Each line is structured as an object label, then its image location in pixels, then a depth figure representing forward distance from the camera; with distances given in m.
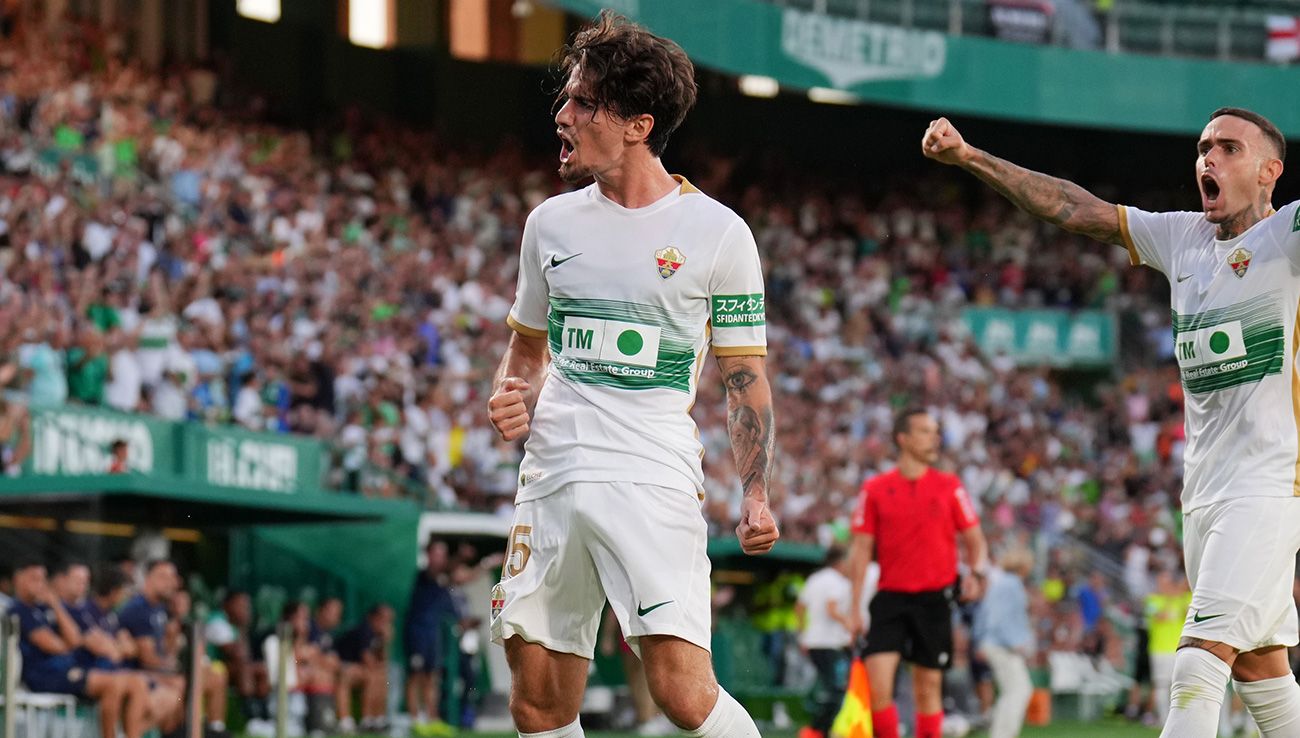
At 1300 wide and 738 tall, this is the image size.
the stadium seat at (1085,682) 23.47
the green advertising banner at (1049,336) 34.16
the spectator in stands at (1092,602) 24.39
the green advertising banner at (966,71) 28.91
